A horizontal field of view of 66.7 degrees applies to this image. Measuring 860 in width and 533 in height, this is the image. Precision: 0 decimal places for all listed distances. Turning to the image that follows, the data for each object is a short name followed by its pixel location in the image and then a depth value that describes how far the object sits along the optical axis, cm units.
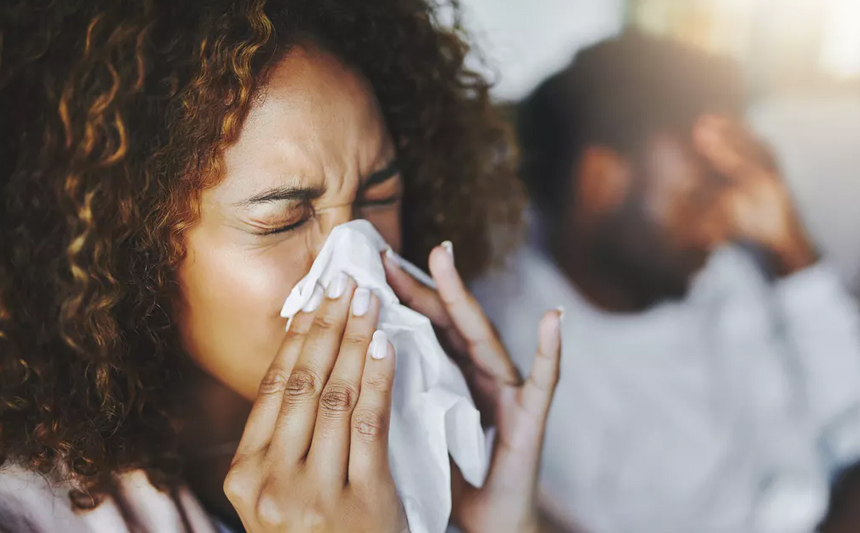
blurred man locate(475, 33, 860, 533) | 76
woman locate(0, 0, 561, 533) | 49
